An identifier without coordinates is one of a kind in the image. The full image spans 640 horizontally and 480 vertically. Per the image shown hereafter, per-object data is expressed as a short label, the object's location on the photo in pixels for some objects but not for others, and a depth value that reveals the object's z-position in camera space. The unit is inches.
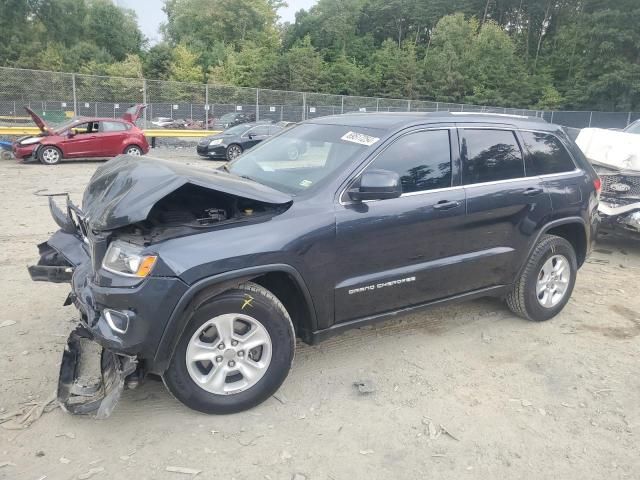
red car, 569.6
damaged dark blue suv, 113.5
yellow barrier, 719.1
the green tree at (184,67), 1861.5
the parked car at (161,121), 887.3
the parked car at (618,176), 263.1
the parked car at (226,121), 942.4
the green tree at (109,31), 2492.6
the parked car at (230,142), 686.5
